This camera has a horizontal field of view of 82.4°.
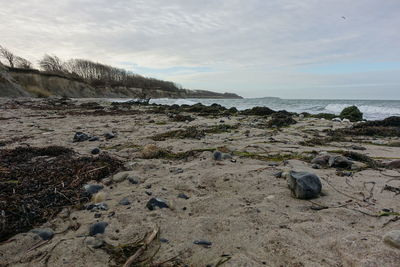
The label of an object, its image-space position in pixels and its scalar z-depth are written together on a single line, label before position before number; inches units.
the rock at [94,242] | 64.9
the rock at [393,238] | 58.6
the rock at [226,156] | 146.5
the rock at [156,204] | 85.4
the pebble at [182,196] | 95.1
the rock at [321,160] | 132.8
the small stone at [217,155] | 144.2
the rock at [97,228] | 70.5
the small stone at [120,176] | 113.9
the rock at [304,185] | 89.7
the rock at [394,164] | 125.1
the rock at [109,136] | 215.5
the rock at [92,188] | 99.7
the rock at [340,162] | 126.6
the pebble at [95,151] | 158.5
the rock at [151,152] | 152.8
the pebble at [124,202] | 89.4
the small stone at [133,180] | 110.5
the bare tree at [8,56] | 2182.6
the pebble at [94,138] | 203.8
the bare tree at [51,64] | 2859.3
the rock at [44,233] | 68.8
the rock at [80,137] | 201.0
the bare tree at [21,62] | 2425.0
